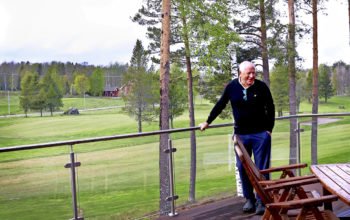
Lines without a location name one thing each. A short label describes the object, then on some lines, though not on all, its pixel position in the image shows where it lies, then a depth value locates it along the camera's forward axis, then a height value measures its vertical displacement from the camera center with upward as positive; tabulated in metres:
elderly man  4.63 -0.23
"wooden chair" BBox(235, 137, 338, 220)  3.00 -0.74
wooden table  3.09 -0.68
